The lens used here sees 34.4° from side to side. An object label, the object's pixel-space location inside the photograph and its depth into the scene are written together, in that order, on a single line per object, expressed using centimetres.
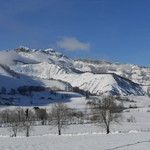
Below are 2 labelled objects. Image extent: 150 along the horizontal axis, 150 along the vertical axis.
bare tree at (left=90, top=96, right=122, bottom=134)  5817
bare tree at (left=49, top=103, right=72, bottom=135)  6688
